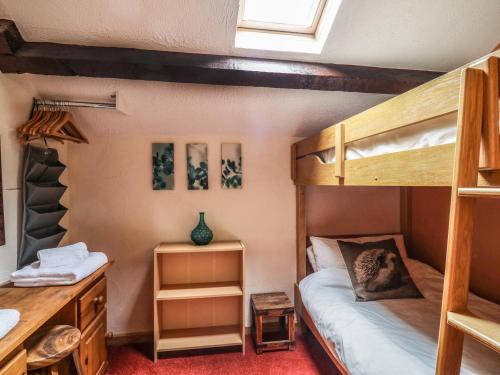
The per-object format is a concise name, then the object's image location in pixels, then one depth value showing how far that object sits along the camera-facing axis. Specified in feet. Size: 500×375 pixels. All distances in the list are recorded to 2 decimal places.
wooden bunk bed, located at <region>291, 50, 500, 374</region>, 2.53
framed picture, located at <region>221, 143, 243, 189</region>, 7.99
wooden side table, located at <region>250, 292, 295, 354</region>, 7.07
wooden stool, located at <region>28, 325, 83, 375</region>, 3.79
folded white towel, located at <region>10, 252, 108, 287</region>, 4.88
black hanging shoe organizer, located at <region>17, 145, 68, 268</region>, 5.62
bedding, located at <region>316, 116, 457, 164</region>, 3.09
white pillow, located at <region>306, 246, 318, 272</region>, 7.65
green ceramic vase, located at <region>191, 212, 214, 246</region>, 7.30
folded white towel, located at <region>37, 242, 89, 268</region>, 5.17
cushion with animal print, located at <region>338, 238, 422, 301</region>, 6.09
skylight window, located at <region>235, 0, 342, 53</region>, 5.62
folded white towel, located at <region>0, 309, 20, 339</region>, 3.23
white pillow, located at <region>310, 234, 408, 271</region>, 7.33
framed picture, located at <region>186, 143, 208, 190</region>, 7.87
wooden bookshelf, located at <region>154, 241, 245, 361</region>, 7.13
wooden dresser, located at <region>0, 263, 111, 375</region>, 3.33
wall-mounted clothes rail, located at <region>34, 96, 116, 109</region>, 6.14
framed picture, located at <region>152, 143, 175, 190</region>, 7.74
